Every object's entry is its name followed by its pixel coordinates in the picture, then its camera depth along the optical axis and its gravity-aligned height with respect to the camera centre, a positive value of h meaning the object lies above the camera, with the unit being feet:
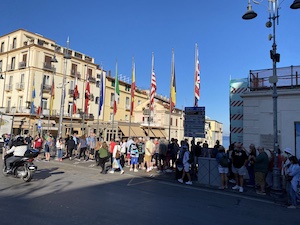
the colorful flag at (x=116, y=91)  78.76 +13.31
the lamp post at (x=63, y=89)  63.26 +10.95
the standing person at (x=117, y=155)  42.86 -3.63
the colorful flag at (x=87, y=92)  87.25 +13.85
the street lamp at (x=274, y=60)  31.55 +10.72
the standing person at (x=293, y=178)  25.34 -3.75
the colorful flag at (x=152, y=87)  62.90 +11.99
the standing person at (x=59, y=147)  57.00 -3.66
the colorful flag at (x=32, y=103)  117.08 +12.75
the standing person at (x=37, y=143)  56.95 -2.82
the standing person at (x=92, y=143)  59.52 -2.44
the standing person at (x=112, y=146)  48.17 -2.39
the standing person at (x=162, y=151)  45.24 -2.88
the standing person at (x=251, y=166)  34.50 -3.78
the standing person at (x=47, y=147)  56.34 -3.72
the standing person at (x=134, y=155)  45.37 -3.82
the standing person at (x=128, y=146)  48.86 -2.38
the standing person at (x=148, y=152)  44.15 -3.04
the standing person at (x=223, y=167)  32.73 -3.87
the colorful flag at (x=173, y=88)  58.70 +11.01
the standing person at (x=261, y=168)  31.14 -3.56
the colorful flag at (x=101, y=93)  79.85 +12.34
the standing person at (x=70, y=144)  58.03 -2.87
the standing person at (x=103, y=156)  41.60 -3.75
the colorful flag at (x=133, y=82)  75.44 +15.57
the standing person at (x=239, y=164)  32.55 -3.30
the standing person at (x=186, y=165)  35.65 -4.02
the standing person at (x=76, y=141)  61.99 -2.30
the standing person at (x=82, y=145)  58.03 -2.93
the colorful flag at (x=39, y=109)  113.82 +9.54
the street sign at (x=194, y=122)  38.34 +2.24
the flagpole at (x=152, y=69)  63.77 +16.57
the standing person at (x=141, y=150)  48.70 -2.98
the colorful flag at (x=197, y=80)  48.88 +11.17
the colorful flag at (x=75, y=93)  85.06 +13.01
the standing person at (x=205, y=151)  44.60 -2.56
